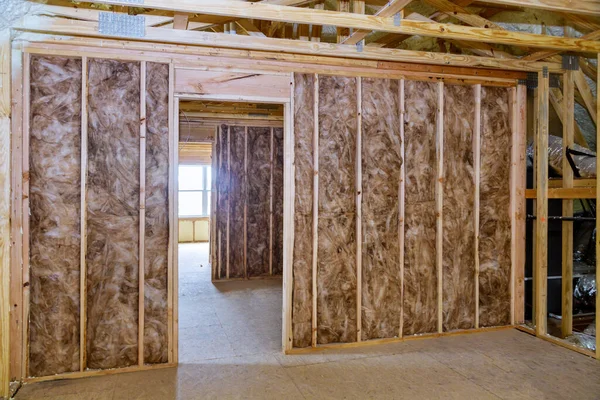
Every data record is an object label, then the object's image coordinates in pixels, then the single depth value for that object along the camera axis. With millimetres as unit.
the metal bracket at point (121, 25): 3080
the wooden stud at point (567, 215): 4277
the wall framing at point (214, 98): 3123
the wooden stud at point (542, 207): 4082
